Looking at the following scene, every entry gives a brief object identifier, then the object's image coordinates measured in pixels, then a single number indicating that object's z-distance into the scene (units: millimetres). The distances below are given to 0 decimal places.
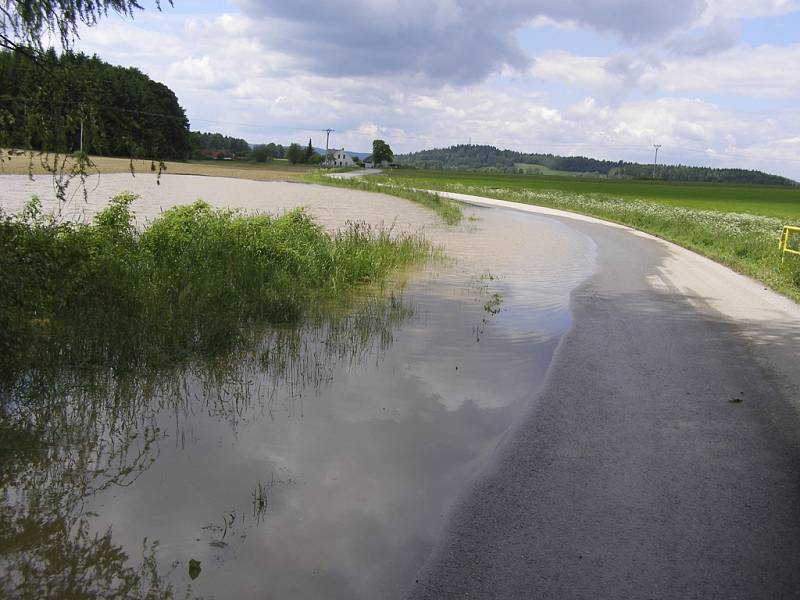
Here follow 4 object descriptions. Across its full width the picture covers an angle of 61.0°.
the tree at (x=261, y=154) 160750
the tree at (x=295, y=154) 170500
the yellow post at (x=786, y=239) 18589
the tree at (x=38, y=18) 6574
